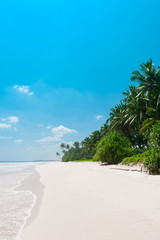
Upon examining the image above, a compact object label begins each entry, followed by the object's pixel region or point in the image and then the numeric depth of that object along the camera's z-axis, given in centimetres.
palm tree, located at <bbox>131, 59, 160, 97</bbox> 2688
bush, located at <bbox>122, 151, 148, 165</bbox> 1839
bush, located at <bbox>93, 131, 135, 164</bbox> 2319
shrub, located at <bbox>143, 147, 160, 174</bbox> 1096
